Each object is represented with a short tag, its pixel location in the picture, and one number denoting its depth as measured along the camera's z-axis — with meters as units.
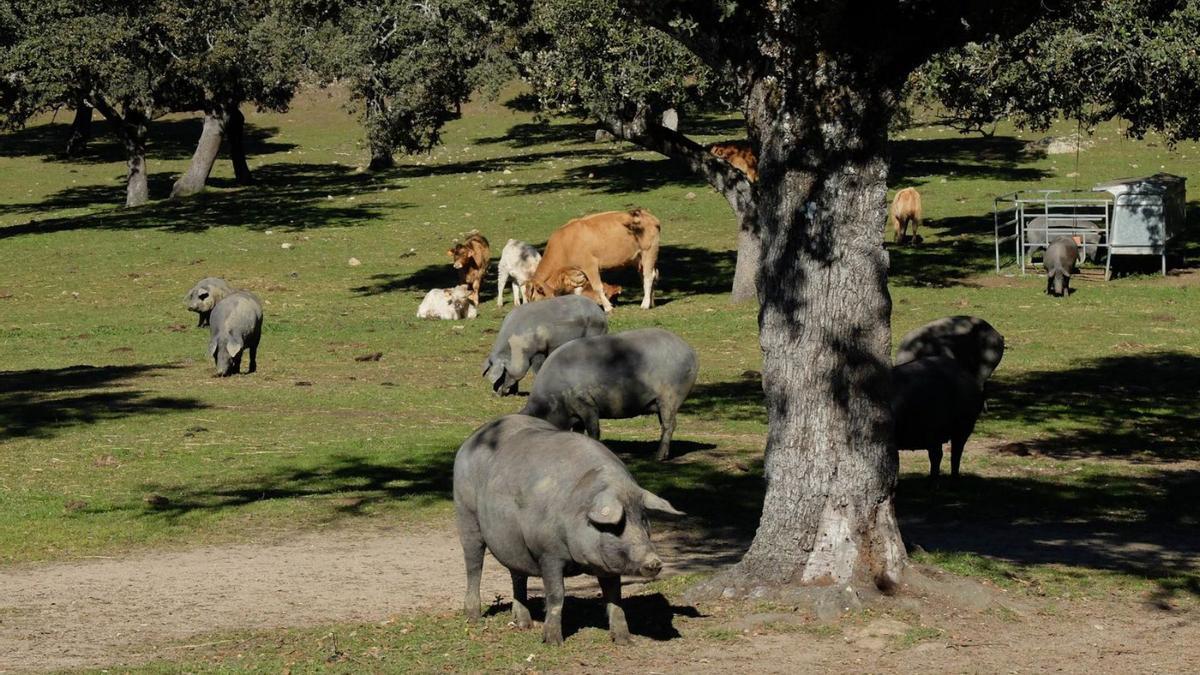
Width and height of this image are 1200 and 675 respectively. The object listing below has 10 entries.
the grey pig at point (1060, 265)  35.28
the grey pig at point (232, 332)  26.59
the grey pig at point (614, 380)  18.22
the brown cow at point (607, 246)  35.22
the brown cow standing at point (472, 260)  35.25
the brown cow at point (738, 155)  43.75
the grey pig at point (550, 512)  10.23
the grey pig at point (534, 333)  23.70
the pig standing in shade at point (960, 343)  21.94
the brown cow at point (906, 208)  43.25
